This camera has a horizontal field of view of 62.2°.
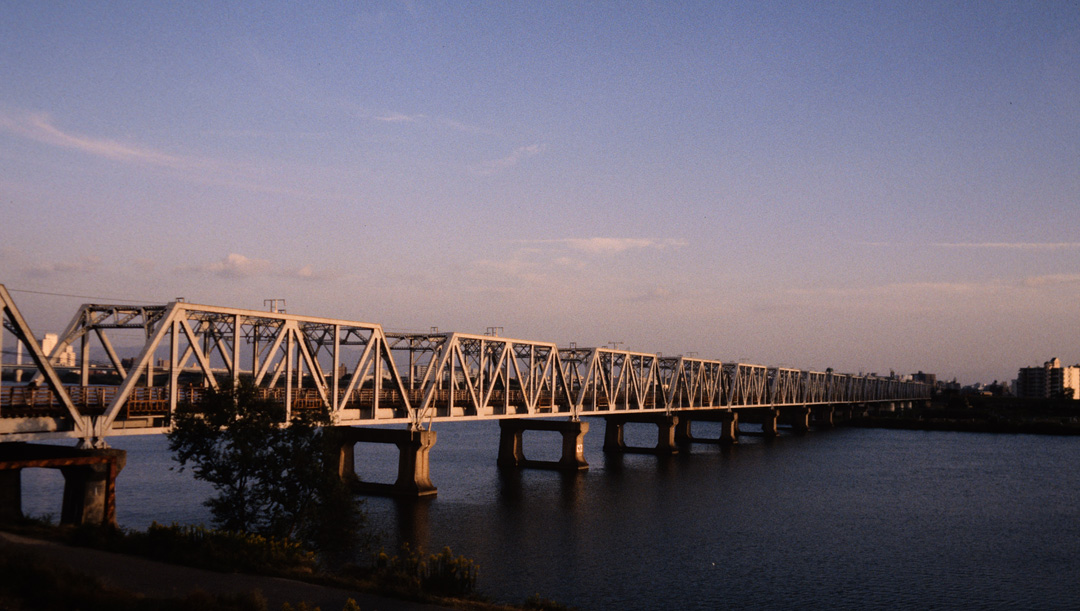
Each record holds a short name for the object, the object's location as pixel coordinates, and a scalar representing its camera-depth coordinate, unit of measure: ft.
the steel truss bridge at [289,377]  127.54
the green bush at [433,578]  91.76
